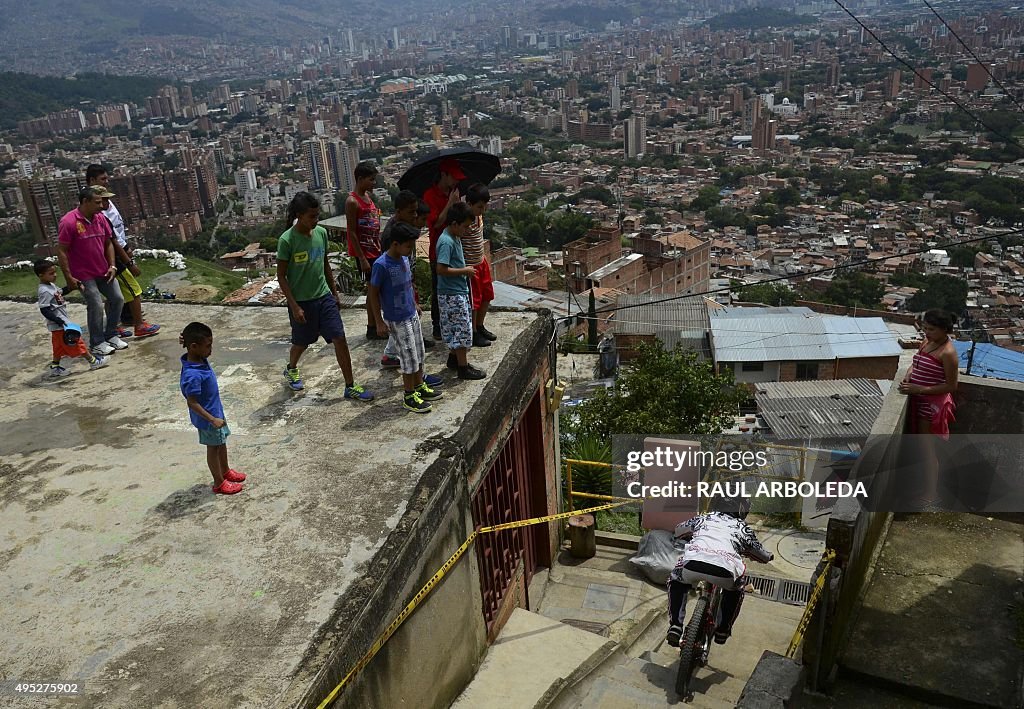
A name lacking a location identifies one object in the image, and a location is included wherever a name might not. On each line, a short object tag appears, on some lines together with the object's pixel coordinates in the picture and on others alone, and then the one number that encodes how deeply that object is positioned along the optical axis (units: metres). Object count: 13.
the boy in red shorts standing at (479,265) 4.61
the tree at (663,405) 12.88
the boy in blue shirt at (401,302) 4.09
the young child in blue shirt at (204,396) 3.29
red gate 4.22
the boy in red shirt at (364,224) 5.04
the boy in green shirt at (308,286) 4.23
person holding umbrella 4.91
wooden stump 5.74
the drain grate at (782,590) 5.67
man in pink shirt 5.16
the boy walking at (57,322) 5.02
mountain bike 3.80
